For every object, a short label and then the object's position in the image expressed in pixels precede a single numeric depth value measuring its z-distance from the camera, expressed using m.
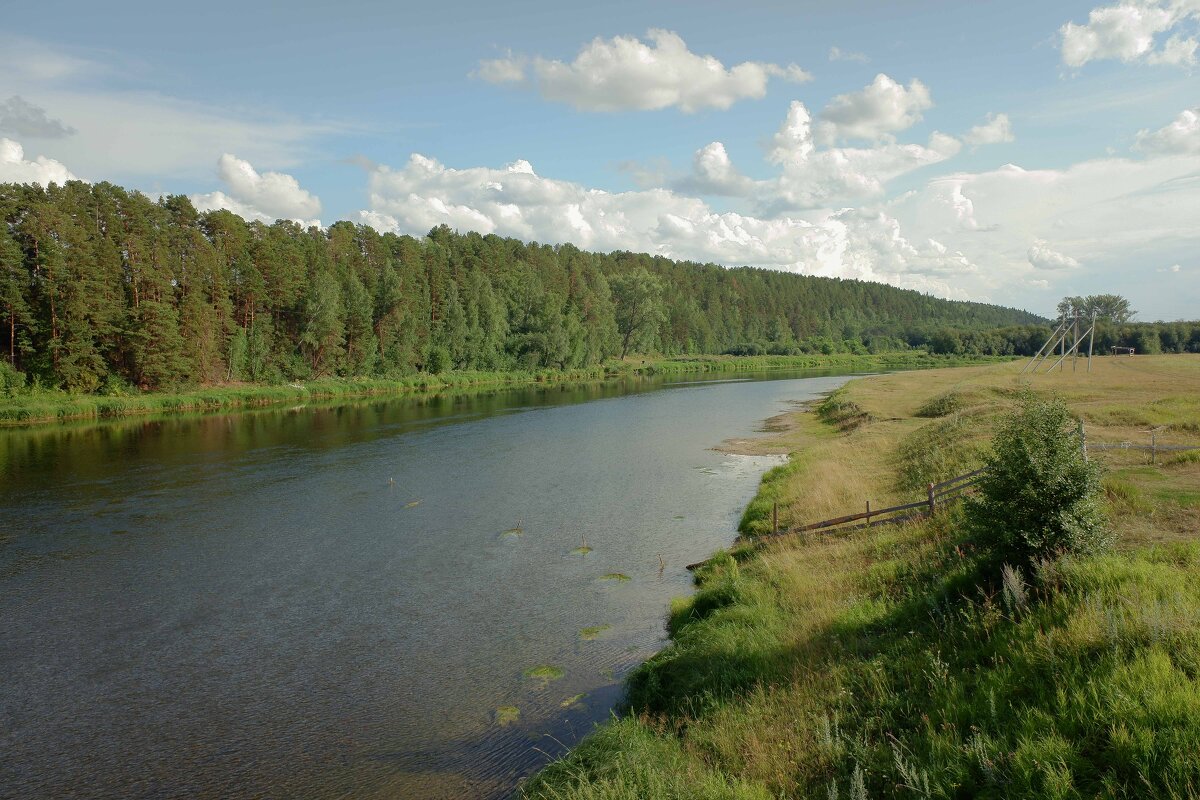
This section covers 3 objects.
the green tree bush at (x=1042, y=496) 11.56
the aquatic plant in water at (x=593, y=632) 17.19
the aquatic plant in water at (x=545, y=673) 15.16
